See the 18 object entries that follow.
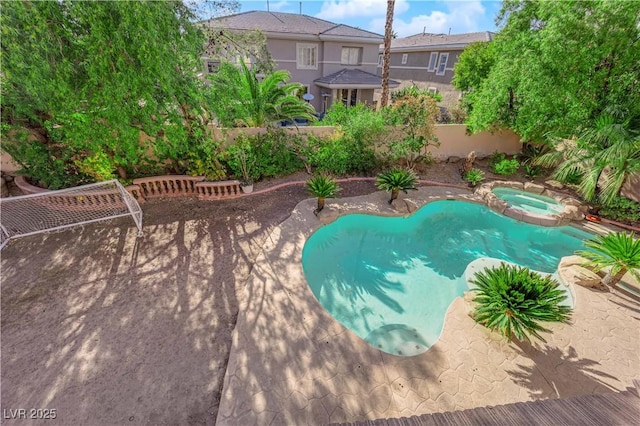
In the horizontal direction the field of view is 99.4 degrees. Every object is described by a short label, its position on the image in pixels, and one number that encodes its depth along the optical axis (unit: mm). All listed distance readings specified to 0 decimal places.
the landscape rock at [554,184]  11539
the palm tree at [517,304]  5117
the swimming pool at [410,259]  6434
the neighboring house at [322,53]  20578
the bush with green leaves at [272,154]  10867
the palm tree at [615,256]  6215
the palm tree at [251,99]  8984
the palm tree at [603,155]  8562
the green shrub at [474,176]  11891
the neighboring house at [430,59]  23984
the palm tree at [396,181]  10094
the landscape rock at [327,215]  9261
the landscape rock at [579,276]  6757
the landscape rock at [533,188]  11492
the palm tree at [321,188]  9227
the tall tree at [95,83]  6094
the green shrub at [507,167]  12562
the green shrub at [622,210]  9469
